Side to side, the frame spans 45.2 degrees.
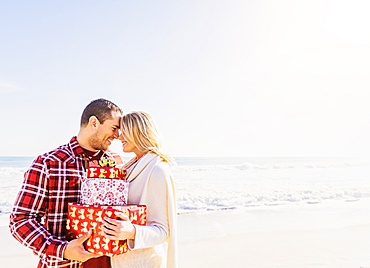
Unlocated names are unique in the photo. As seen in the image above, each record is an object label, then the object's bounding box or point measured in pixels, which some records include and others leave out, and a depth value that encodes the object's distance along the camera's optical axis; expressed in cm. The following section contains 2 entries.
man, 197
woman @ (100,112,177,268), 207
